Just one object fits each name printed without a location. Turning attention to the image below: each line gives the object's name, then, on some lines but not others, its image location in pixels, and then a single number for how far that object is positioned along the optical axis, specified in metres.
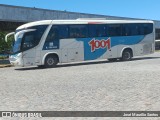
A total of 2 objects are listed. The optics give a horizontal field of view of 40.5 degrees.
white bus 13.18
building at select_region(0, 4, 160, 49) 20.79
